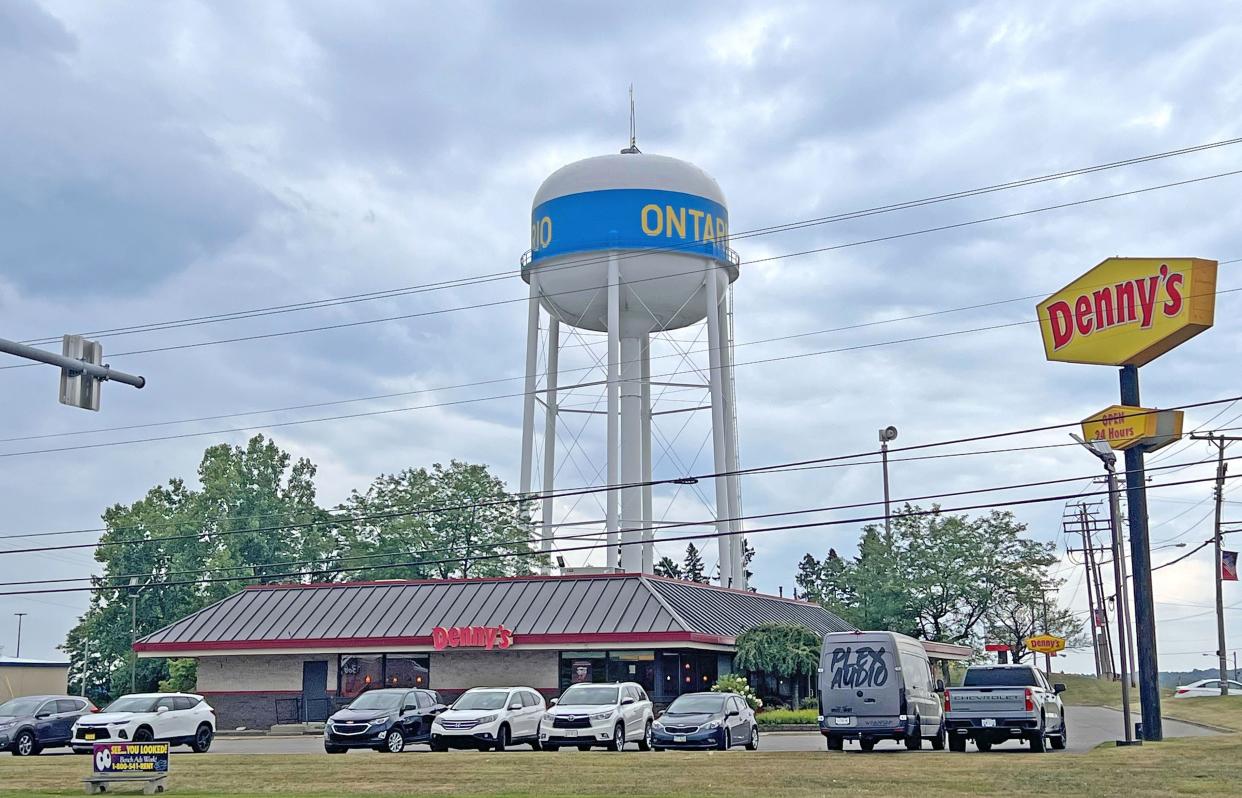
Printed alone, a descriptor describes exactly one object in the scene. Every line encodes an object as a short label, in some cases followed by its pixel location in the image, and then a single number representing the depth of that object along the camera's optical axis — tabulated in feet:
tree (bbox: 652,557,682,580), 443.73
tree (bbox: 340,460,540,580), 254.47
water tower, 173.99
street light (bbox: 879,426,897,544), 247.50
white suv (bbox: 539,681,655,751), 105.40
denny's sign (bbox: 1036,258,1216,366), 108.88
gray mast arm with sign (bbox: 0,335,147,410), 76.38
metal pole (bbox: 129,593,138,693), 226.79
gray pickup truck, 95.61
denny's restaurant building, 152.66
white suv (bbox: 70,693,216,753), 112.06
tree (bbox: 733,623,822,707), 157.38
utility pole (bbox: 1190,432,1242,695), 206.69
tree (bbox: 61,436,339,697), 254.88
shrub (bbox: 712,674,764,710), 152.35
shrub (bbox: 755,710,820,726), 149.75
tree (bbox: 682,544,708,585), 481.46
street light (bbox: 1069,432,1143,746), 100.75
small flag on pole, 203.60
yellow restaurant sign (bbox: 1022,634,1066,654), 114.73
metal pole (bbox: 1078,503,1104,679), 277.85
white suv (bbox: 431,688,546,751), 106.42
